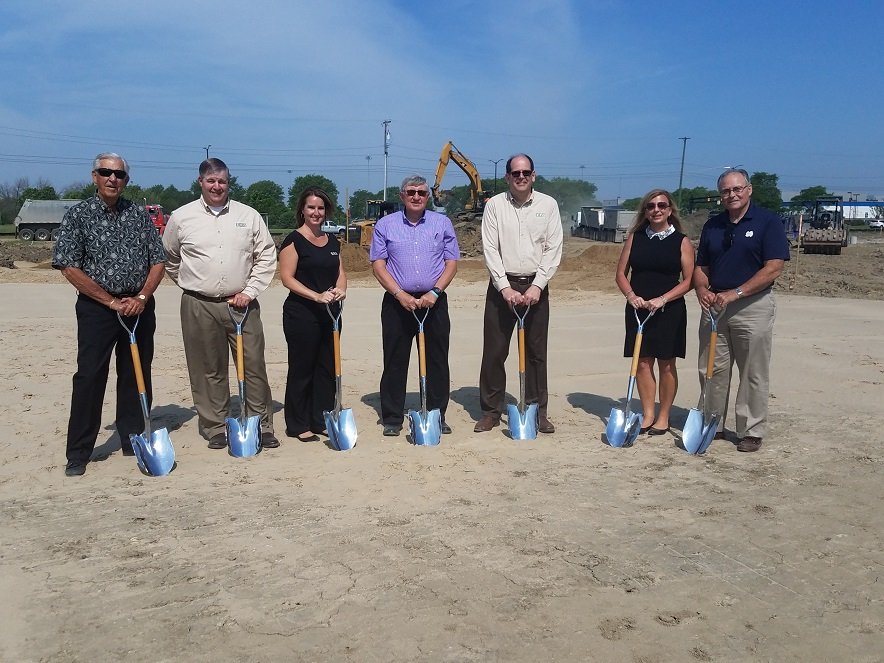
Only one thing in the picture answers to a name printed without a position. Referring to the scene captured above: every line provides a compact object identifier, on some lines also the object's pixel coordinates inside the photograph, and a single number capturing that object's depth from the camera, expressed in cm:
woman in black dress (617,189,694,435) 559
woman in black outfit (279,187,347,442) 541
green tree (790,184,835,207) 7926
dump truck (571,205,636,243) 3709
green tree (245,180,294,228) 6191
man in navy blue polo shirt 524
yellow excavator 2931
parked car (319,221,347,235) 3619
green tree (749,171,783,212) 5925
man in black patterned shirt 474
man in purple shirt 553
